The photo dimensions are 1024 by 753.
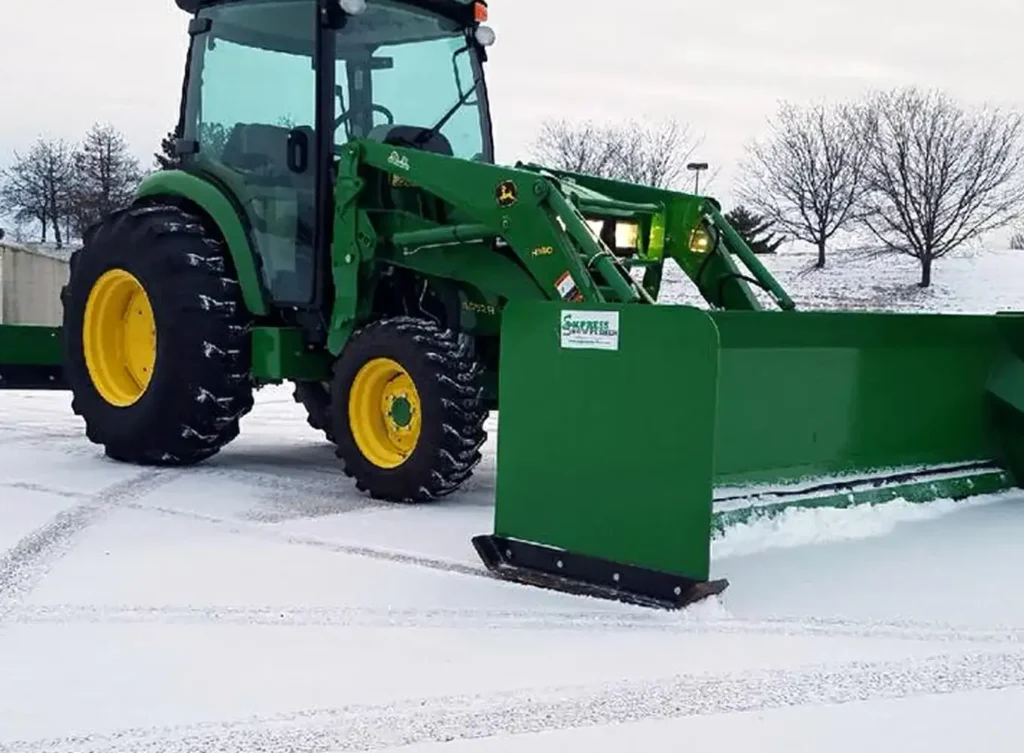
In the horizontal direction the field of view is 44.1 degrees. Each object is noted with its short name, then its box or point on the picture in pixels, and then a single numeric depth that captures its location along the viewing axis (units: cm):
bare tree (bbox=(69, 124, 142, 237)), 3650
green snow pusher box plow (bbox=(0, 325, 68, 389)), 823
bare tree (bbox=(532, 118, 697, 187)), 3812
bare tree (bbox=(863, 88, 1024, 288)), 3052
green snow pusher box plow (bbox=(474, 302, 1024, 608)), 407
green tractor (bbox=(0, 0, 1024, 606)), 427
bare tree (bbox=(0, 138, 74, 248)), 4000
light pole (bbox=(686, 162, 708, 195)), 3731
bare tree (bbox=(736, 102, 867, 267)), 3319
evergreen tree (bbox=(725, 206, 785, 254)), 3497
